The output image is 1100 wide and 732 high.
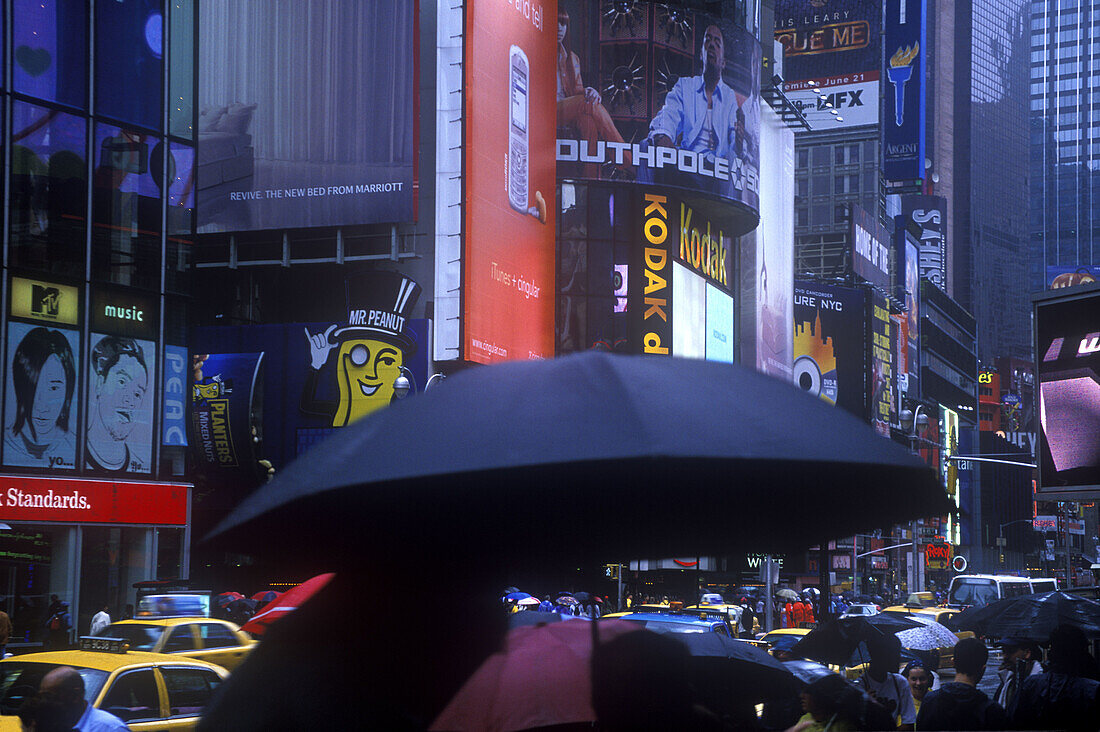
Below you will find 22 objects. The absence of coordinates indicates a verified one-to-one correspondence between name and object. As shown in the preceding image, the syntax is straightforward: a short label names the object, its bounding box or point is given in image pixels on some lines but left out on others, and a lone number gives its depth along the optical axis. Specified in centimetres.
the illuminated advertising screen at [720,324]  7031
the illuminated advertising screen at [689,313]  6531
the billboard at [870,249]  10750
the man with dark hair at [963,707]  837
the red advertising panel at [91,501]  3100
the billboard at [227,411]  4834
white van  3644
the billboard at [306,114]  4794
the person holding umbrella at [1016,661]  1128
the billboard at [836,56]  12006
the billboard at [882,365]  10319
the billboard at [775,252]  7700
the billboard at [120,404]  3425
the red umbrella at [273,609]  1117
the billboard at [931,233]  16400
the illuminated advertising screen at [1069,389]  1845
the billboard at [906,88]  12975
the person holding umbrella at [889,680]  1199
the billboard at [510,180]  4797
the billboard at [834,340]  9894
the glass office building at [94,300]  3228
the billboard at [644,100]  6397
